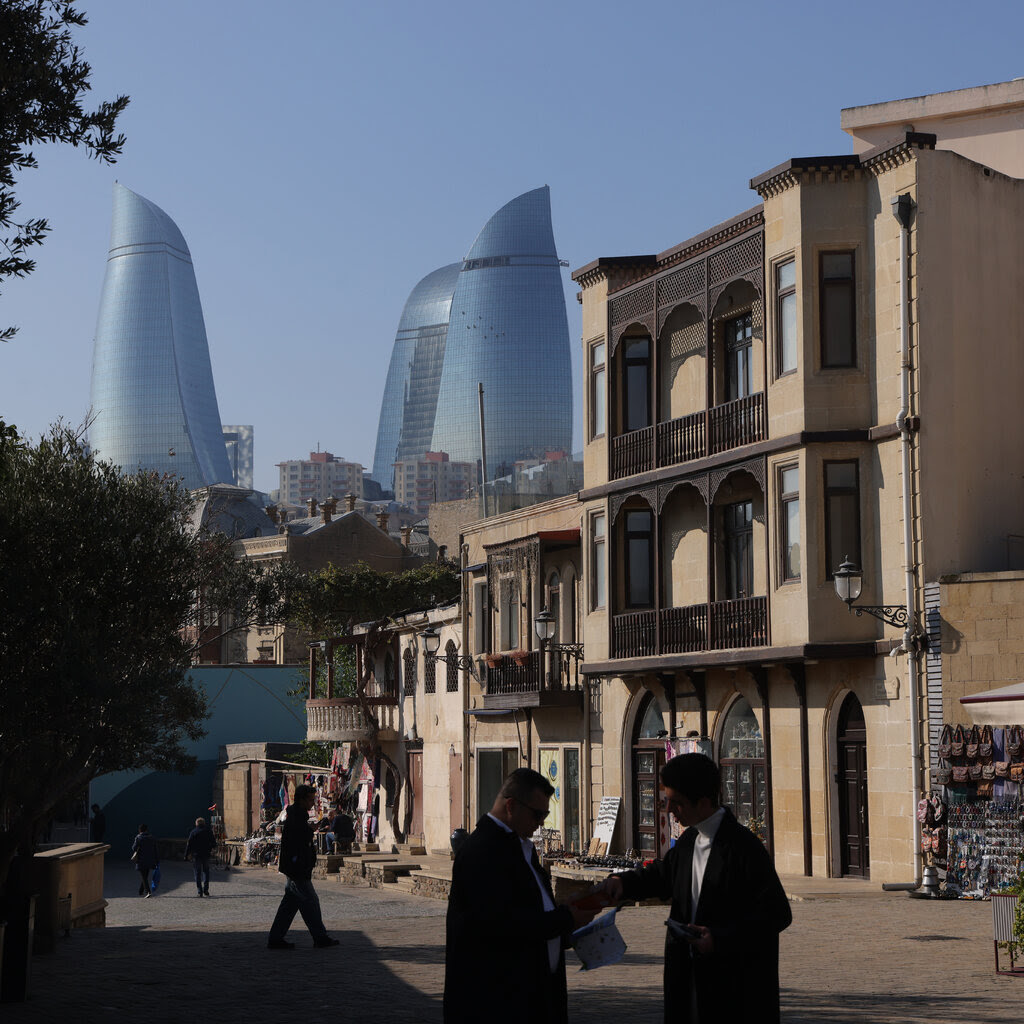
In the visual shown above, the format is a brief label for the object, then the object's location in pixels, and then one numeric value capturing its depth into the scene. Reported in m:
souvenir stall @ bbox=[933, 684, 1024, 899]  21.31
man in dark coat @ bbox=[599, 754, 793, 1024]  6.73
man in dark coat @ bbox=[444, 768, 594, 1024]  6.89
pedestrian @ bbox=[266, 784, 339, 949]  17.47
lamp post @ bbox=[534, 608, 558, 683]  30.95
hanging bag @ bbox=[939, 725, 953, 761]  22.23
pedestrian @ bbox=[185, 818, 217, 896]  32.81
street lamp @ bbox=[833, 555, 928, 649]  22.59
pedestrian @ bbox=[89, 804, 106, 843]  47.71
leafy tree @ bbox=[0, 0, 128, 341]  11.74
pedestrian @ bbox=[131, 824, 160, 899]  33.97
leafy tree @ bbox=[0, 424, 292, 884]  16.89
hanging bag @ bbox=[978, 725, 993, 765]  21.69
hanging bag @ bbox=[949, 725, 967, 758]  22.08
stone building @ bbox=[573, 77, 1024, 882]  23.88
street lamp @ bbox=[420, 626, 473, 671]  38.09
